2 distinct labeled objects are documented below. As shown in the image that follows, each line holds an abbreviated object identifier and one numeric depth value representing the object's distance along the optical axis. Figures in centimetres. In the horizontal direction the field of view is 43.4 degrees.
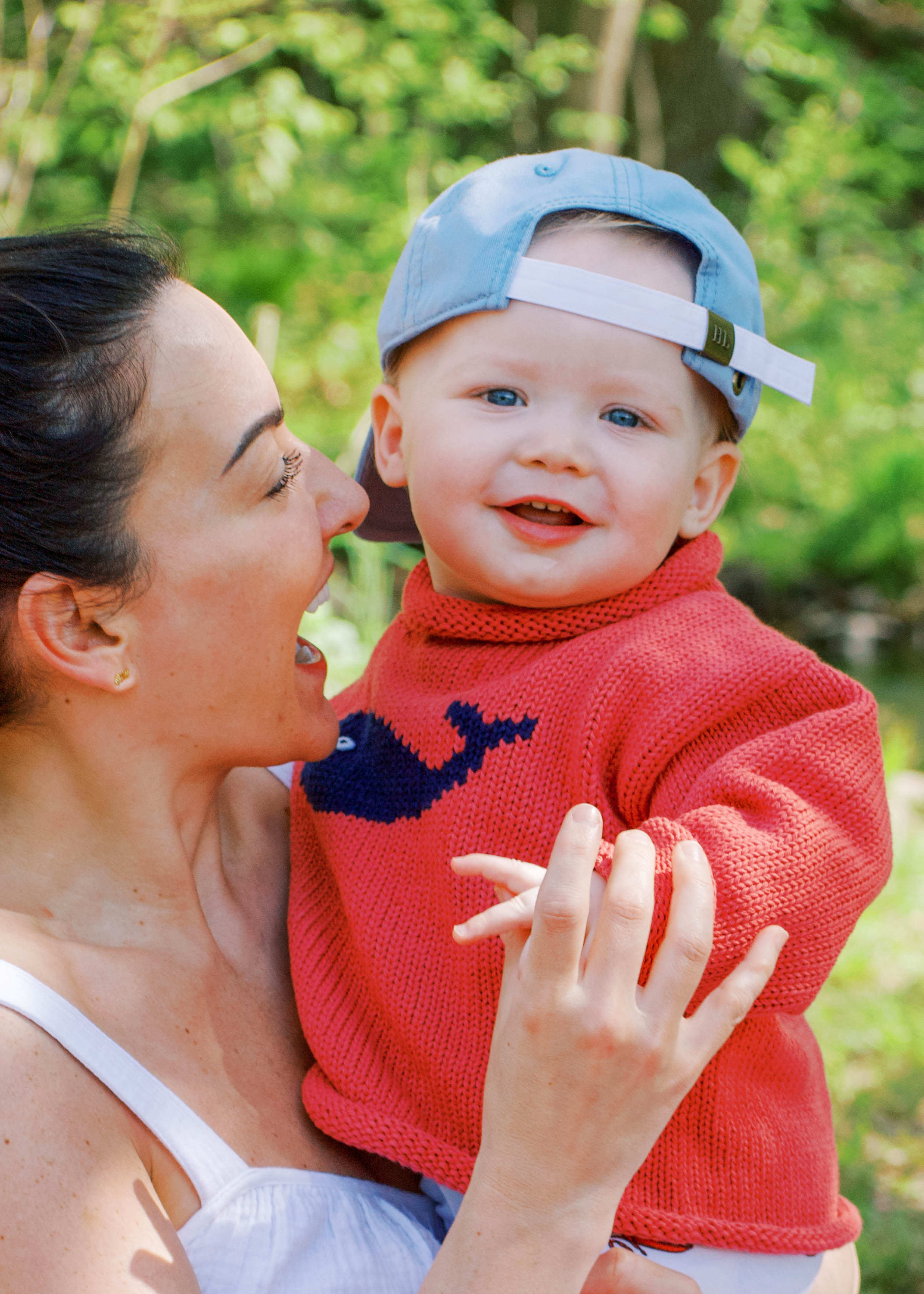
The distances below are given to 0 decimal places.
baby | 133
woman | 108
